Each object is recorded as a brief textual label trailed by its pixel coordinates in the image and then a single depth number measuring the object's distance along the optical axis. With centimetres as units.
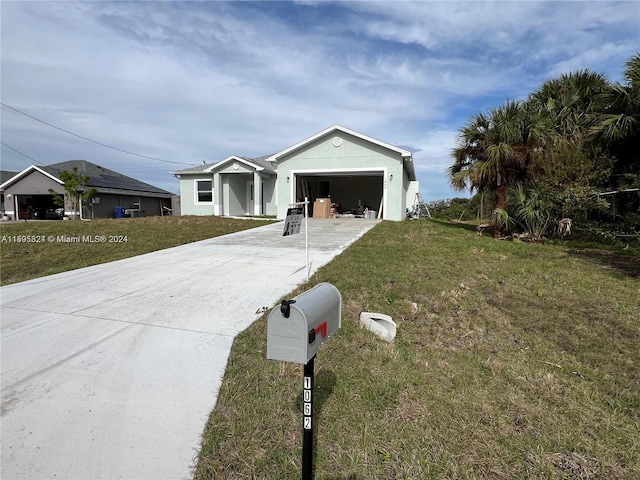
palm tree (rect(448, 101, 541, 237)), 1101
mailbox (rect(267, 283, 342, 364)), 155
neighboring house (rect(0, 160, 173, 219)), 2328
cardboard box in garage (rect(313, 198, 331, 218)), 1812
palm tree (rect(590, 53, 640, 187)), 902
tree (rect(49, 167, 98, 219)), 1975
